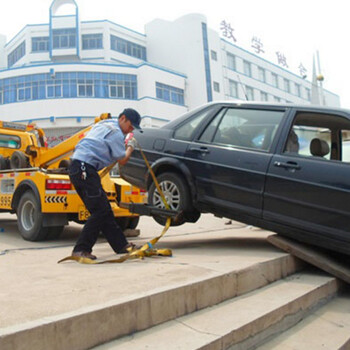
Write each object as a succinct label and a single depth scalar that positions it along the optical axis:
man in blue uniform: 3.76
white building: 31.64
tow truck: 5.51
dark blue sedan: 3.50
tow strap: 3.52
